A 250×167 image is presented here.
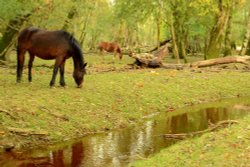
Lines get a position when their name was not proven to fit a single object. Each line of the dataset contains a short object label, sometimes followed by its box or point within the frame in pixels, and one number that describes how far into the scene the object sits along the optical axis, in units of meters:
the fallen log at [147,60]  26.03
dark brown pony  15.72
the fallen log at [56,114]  12.65
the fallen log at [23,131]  10.98
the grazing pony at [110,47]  36.16
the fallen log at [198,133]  11.20
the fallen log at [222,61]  26.66
